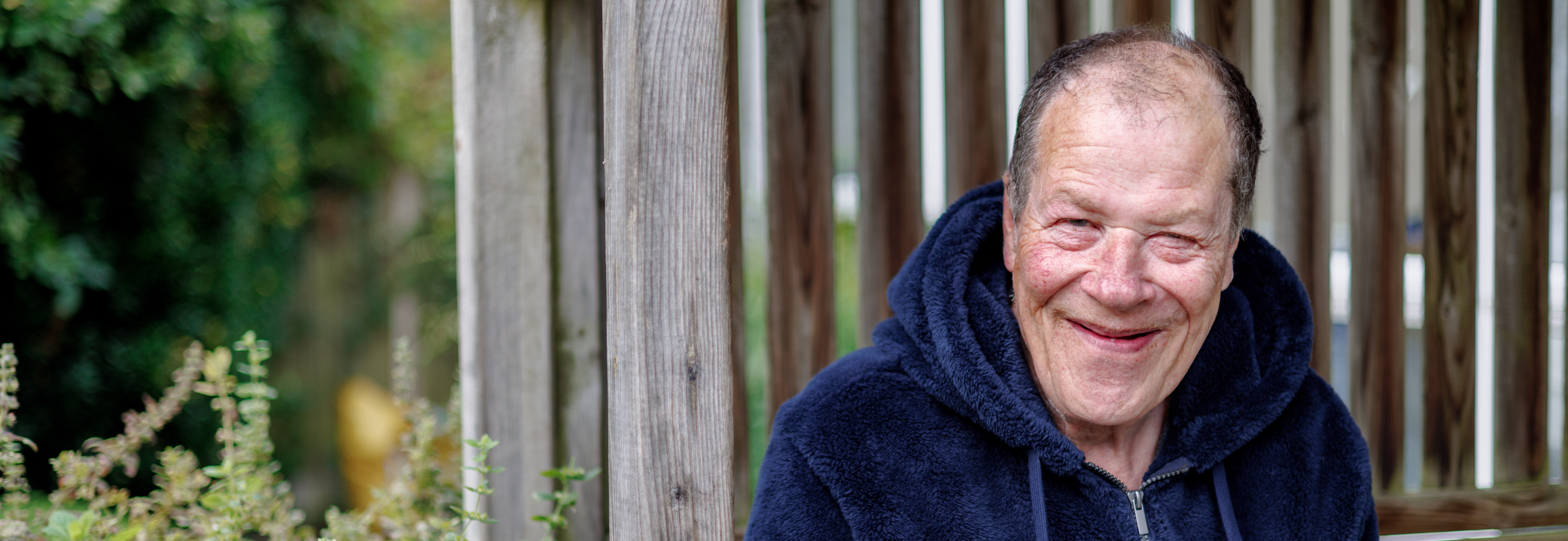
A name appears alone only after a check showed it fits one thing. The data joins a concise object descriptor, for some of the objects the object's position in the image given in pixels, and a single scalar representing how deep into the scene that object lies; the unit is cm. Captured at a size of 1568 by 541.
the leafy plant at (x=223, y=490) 171
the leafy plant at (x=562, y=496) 176
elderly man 134
